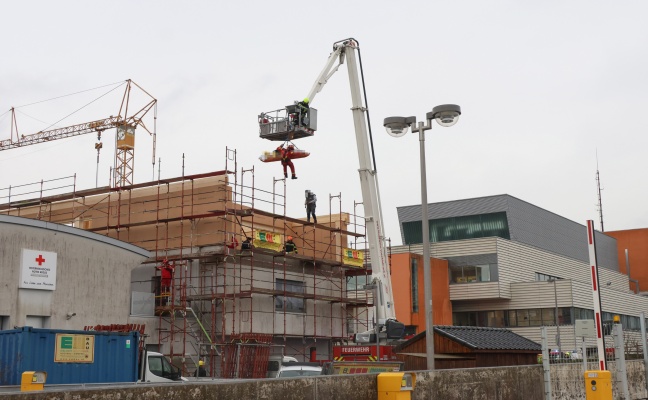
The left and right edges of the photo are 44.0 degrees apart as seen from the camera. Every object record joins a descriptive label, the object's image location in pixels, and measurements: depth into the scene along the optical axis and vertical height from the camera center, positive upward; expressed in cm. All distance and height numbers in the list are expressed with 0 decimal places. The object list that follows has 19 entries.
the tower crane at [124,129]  8219 +2429
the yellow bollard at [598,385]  1500 -48
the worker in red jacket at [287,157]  3091 +783
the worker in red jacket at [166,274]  3282 +373
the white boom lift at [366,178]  2972 +690
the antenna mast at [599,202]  10344 +2034
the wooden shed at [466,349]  2298 +35
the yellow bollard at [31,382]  1317 -22
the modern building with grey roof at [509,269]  6026 +728
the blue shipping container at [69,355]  1989 +32
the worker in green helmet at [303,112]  3072 +950
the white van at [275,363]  3053 +5
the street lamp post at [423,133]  1805 +547
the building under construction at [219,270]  3312 +416
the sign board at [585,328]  1562 +60
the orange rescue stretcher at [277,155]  3108 +797
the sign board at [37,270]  2753 +335
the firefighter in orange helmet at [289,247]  3578 +512
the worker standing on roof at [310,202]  3766 +747
